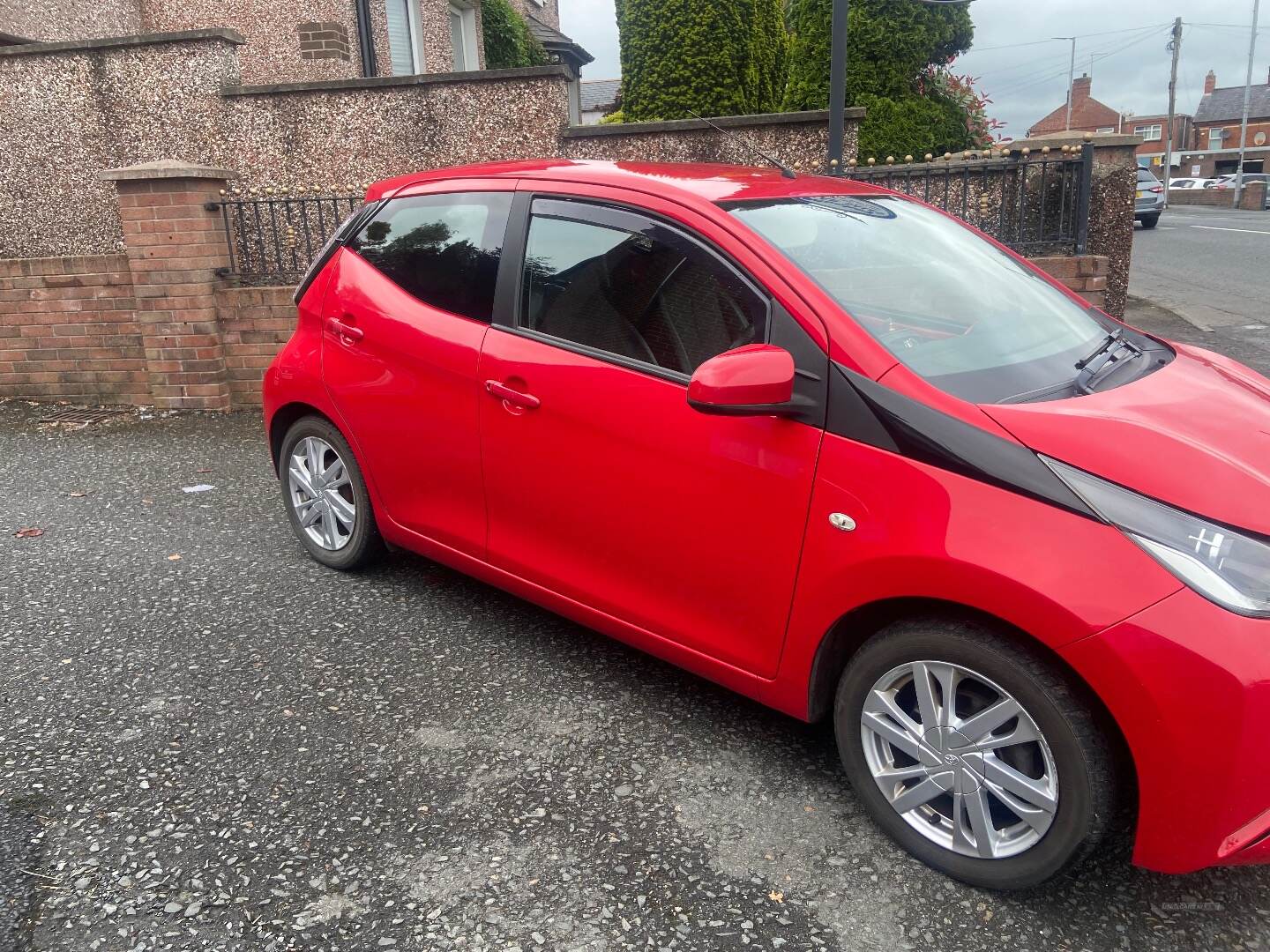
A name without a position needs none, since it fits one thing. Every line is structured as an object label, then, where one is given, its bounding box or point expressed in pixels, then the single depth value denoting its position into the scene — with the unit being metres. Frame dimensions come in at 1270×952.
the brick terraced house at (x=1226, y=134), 80.06
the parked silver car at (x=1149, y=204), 28.39
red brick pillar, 7.06
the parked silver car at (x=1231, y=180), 46.22
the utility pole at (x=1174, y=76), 58.62
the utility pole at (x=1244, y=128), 44.19
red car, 2.16
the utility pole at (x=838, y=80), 6.52
